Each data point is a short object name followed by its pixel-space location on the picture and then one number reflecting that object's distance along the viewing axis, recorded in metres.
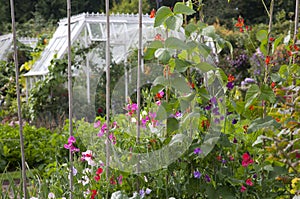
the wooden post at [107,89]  4.28
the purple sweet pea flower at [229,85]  4.51
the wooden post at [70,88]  4.40
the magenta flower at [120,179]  4.42
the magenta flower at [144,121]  4.55
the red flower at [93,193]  4.32
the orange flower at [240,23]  4.54
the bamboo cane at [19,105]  4.31
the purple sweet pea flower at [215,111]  4.38
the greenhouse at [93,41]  14.25
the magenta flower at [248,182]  4.21
